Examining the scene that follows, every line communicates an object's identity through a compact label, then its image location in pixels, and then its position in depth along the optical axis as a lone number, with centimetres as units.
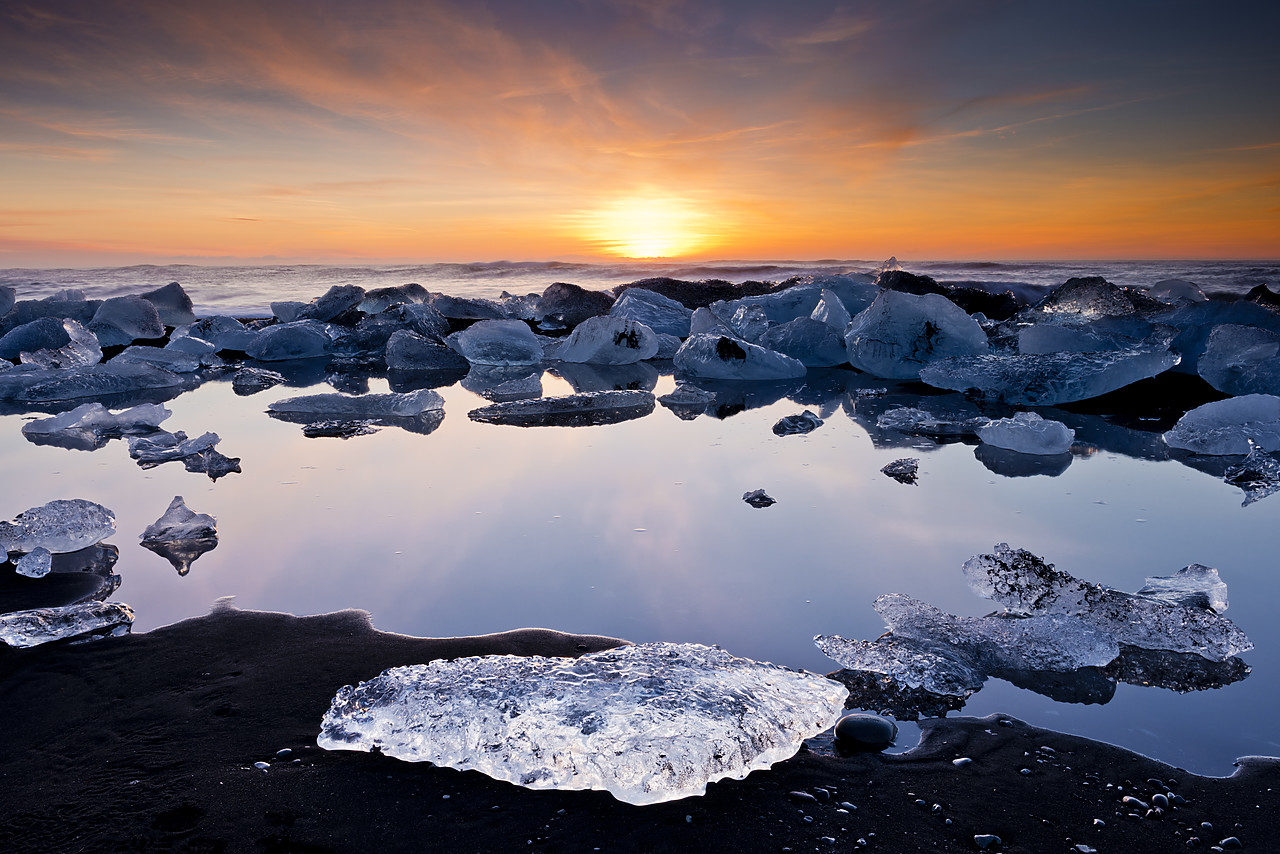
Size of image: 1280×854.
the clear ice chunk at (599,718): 127
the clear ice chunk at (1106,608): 173
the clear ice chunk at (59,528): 227
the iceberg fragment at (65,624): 176
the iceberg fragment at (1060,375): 467
